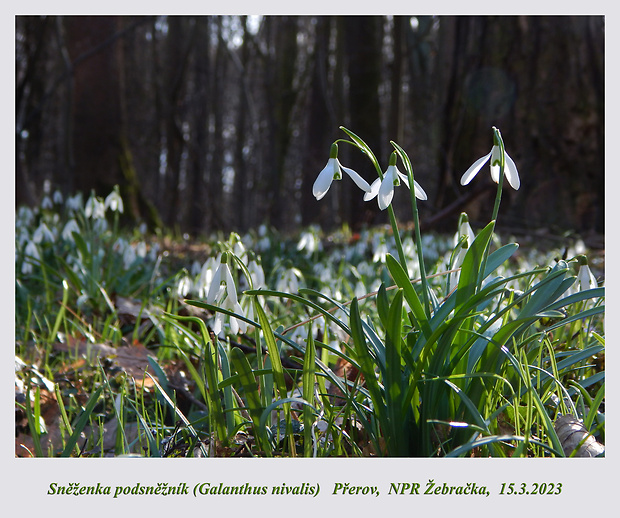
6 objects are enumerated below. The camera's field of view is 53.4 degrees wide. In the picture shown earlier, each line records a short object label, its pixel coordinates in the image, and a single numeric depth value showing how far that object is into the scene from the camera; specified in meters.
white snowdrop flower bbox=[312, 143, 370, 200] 1.39
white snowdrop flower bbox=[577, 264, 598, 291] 1.64
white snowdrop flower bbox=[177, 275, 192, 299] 2.63
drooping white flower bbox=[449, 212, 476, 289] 1.57
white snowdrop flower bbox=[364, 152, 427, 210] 1.31
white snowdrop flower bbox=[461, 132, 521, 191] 1.39
